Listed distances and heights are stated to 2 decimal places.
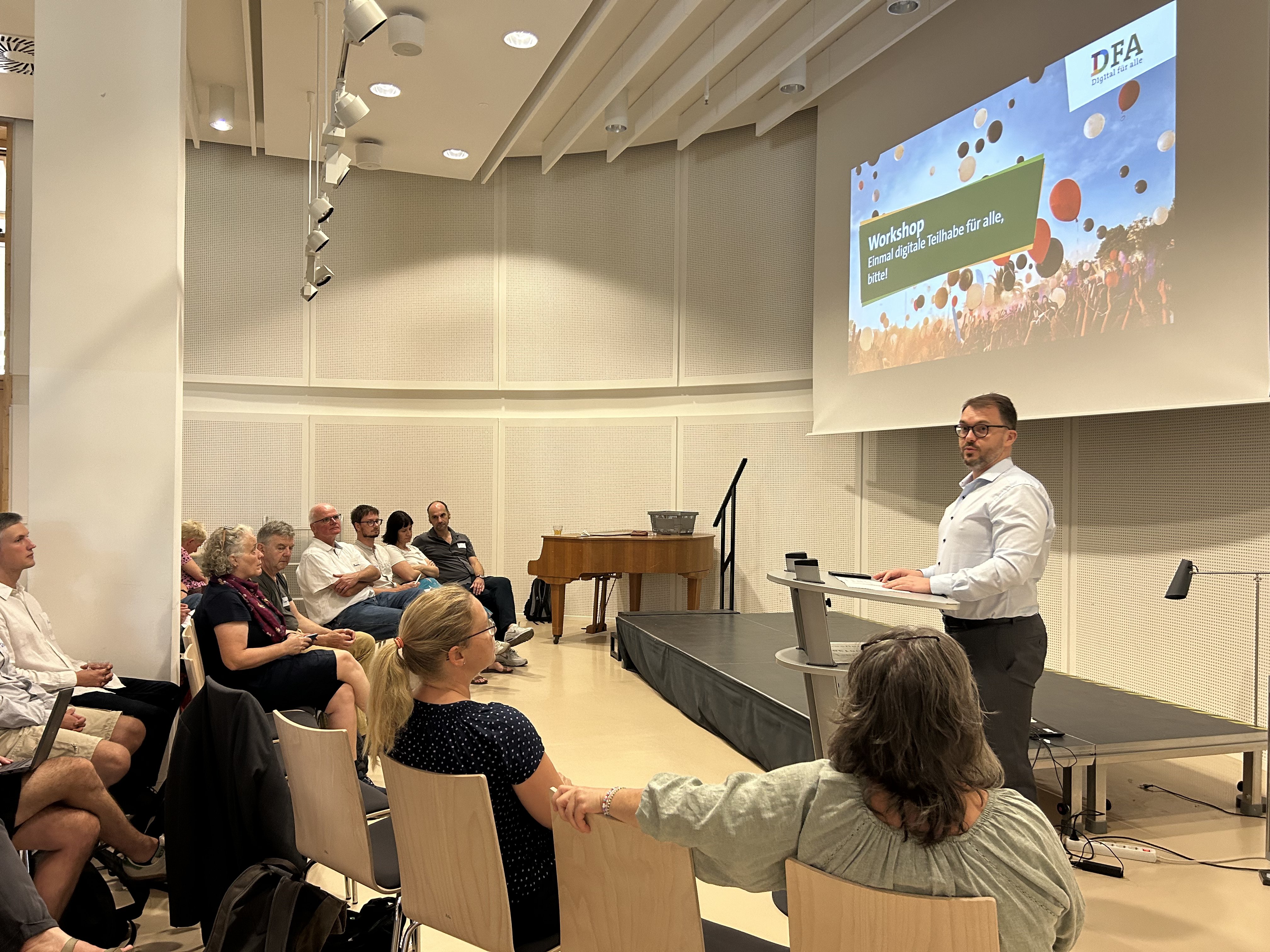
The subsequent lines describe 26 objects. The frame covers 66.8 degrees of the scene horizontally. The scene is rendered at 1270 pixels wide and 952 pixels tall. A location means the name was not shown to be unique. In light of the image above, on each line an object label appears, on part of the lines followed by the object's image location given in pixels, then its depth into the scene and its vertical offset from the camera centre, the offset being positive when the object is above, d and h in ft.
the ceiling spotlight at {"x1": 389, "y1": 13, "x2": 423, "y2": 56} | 17.67 +8.08
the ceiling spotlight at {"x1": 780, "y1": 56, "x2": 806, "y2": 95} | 20.70 +8.54
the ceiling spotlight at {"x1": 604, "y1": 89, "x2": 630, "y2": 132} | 23.20 +8.63
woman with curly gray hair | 11.56 -2.21
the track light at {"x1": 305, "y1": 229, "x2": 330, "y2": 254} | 17.67 +4.21
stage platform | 11.94 -3.41
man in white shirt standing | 8.97 -0.97
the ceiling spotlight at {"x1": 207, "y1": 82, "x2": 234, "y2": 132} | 23.35 +8.85
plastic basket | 24.94 -1.31
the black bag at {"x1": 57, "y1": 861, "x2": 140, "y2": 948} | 7.97 -3.74
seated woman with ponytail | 6.38 -1.81
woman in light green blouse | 4.49 -1.66
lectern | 8.03 -1.51
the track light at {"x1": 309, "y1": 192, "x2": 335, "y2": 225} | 16.19 +4.39
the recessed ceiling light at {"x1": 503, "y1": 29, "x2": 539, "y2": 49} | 18.58 +8.40
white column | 11.37 +1.65
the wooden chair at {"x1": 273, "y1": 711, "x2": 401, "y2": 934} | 7.06 -2.62
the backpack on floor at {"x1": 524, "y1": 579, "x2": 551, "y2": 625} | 27.22 -3.77
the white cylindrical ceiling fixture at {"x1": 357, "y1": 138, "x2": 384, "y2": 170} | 24.41 +8.03
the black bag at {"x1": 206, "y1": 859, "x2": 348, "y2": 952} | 6.69 -3.16
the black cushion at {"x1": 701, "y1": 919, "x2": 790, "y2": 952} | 6.02 -2.98
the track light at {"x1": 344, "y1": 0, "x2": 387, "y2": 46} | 10.57 +4.99
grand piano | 23.73 -2.19
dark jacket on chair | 7.93 -2.83
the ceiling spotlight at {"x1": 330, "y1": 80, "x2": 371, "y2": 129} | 13.04 +4.89
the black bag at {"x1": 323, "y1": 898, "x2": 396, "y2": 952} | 7.04 -3.47
